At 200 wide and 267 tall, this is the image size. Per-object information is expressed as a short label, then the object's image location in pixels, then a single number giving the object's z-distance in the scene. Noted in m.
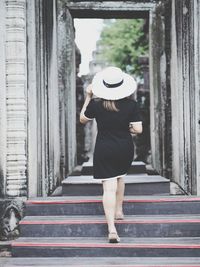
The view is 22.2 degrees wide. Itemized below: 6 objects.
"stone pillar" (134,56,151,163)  12.77
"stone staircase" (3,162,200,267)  5.35
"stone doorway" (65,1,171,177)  8.91
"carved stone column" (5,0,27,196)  6.37
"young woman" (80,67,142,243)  5.46
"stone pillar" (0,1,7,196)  6.38
